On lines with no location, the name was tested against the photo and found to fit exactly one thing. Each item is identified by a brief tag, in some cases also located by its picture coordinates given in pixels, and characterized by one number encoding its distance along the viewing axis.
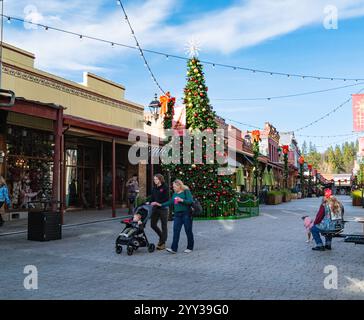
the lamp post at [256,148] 27.06
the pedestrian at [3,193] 11.82
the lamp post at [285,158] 37.41
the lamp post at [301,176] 48.97
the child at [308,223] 9.68
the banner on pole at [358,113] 17.64
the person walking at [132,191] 17.00
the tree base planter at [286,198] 32.15
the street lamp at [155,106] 19.75
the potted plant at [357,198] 26.45
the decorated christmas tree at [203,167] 16.81
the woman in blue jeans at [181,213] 8.73
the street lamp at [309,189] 52.58
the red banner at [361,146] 31.86
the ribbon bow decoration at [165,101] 16.65
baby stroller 8.55
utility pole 11.55
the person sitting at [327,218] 8.73
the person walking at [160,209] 9.16
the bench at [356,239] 7.52
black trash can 10.26
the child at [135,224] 8.84
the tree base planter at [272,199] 28.39
